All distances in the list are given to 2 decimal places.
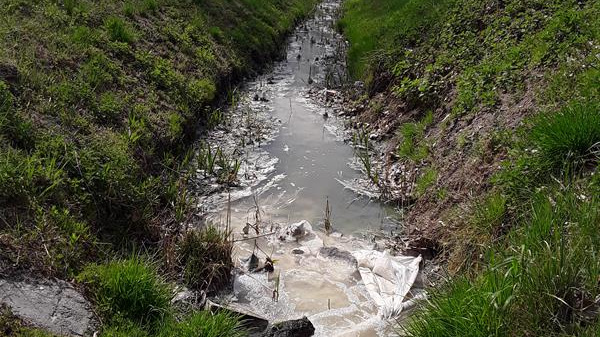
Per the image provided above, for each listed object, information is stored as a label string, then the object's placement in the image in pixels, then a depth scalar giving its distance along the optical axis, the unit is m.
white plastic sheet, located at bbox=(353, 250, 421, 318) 5.64
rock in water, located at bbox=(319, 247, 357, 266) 6.66
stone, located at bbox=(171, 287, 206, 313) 5.10
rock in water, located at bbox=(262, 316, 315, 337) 4.95
